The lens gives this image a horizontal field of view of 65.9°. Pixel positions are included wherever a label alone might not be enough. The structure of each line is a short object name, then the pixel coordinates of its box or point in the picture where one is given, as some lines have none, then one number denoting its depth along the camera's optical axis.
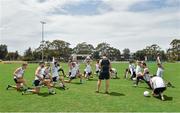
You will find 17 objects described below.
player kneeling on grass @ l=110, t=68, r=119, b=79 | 12.42
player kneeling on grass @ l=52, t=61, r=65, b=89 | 8.99
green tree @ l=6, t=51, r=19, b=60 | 65.51
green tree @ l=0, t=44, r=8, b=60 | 66.49
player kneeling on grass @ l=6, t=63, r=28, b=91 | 8.21
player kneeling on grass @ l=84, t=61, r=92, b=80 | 11.94
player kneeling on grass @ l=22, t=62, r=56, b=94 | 7.46
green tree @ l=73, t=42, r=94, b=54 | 78.61
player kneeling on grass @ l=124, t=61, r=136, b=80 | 11.46
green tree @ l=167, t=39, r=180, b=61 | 66.74
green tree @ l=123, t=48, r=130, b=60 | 78.93
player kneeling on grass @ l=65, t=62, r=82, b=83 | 9.86
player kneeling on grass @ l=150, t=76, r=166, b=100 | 6.71
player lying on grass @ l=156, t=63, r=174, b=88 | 8.57
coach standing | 7.56
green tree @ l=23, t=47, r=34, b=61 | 60.50
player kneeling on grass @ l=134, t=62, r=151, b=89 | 8.55
